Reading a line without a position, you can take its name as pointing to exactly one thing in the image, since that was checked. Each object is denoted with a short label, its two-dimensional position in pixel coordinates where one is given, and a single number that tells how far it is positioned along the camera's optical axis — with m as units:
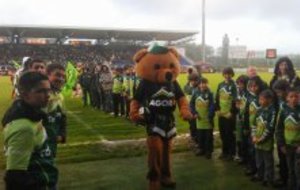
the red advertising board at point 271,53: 63.49
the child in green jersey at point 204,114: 8.87
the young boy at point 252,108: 7.38
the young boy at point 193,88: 9.43
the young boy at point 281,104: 6.77
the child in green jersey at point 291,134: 6.26
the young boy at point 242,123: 7.91
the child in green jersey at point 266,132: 6.79
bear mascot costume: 6.92
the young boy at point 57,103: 5.25
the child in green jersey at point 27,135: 3.32
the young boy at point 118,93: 15.31
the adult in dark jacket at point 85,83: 19.19
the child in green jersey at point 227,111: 8.61
